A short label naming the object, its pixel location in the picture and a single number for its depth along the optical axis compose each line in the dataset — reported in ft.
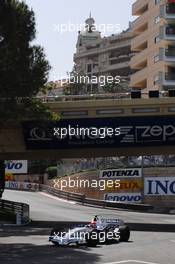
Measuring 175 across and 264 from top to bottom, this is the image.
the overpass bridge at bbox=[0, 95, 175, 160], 112.57
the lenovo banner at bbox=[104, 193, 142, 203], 179.22
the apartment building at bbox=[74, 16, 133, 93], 435.53
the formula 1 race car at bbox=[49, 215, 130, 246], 76.38
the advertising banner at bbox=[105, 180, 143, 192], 177.78
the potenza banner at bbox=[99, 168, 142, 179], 179.01
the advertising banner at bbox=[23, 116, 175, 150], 112.47
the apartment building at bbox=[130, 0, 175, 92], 255.09
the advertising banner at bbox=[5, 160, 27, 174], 261.46
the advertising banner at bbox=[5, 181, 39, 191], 247.83
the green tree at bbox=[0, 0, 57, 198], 79.25
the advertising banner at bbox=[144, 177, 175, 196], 173.47
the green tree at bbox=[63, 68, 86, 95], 283.79
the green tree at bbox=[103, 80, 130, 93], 278.91
